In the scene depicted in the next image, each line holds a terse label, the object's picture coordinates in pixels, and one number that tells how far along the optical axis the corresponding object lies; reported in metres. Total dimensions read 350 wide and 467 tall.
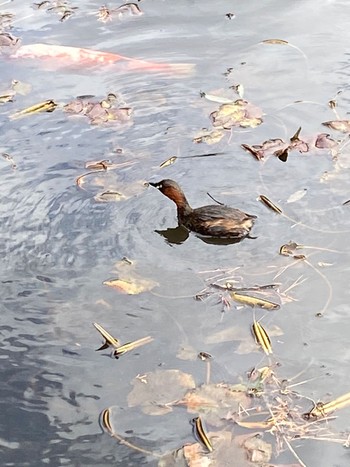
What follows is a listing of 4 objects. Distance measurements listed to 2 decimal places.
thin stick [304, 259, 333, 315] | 3.80
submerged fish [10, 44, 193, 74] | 6.13
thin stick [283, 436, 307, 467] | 3.07
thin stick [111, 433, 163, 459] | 3.22
